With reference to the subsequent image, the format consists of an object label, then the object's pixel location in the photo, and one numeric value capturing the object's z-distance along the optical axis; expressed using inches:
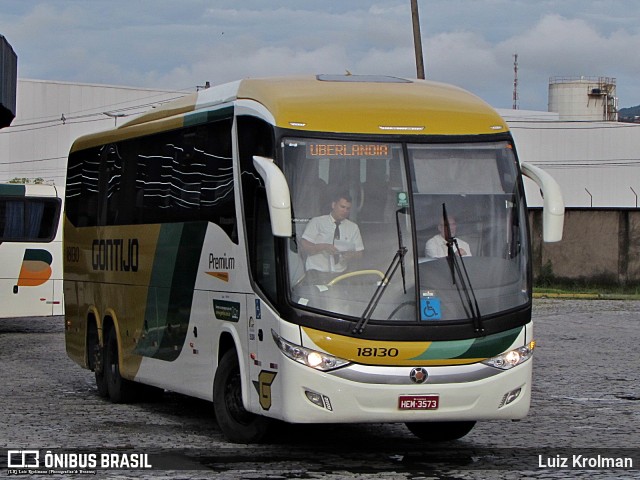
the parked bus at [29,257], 1043.3
